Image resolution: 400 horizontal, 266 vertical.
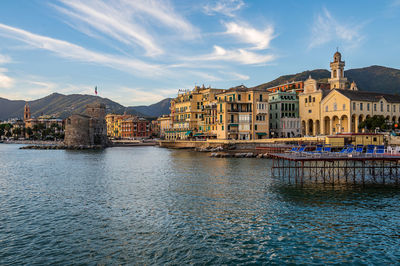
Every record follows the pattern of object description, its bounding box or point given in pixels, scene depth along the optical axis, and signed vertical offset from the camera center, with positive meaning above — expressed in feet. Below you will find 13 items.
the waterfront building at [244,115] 309.01 +21.09
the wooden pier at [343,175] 128.16 -19.28
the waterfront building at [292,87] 365.32 +61.36
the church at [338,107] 276.21 +26.41
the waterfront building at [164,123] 497.05 +22.46
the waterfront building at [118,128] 631.56 +19.12
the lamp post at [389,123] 253.24 +9.39
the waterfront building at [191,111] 375.88 +33.28
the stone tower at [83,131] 435.94 +9.24
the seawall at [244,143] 252.28 -6.52
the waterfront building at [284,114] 325.21 +23.57
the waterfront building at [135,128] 600.39 +17.71
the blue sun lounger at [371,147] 168.49 -6.76
